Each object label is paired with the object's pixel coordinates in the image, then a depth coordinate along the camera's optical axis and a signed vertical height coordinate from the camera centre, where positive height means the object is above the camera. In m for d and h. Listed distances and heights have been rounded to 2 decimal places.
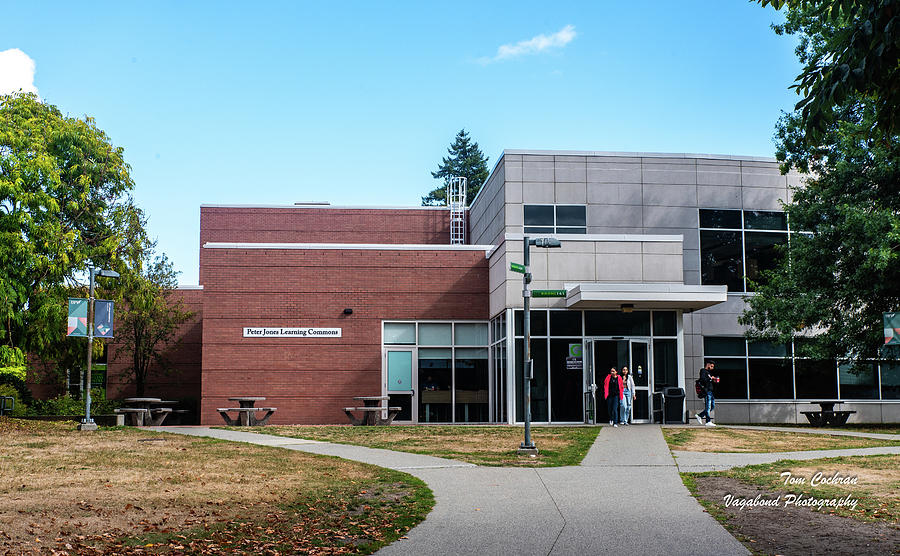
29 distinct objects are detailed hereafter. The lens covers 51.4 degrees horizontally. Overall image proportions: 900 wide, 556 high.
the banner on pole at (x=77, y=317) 24.41 +1.51
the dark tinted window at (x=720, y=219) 31.05 +5.16
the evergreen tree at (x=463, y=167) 86.62 +19.64
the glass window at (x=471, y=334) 29.30 +1.26
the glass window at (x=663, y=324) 25.73 +1.38
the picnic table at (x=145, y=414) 26.47 -1.14
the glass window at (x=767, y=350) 30.77 +0.79
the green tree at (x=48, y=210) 27.33 +5.17
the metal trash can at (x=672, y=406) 25.19 -0.86
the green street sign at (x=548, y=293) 23.36 +2.04
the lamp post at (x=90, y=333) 23.88 +1.10
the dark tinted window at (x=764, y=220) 31.36 +5.16
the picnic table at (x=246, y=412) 26.11 -1.07
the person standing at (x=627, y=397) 24.70 -0.60
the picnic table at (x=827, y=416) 27.09 -1.23
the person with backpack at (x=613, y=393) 24.52 -0.50
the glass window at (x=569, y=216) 30.67 +5.17
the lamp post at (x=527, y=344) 16.17 +0.54
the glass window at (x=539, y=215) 30.67 +5.20
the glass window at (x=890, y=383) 30.91 -0.30
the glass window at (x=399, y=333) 29.23 +1.29
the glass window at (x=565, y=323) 25.72 +1.40
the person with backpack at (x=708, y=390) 25.20 -0.43
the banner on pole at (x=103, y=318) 25.23 +1.53
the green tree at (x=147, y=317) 32.75 +2.13
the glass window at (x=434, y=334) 29.23 +1.26
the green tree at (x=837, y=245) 22.59 +3.25
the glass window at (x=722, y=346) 30.83 +0.92
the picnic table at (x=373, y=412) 26.06 -1.07
